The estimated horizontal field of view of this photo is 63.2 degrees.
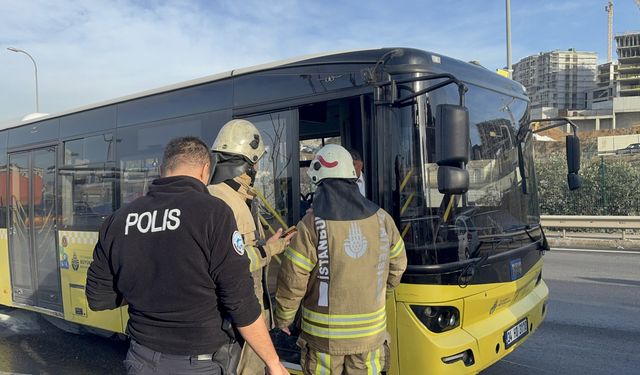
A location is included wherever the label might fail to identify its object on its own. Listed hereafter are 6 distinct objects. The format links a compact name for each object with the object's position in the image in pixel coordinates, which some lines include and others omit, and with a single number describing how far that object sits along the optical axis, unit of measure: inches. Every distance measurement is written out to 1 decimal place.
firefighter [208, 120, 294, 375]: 116.6
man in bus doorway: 145.5
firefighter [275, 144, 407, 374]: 113.1
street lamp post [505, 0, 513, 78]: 589.3
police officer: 87.7
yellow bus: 139.7
